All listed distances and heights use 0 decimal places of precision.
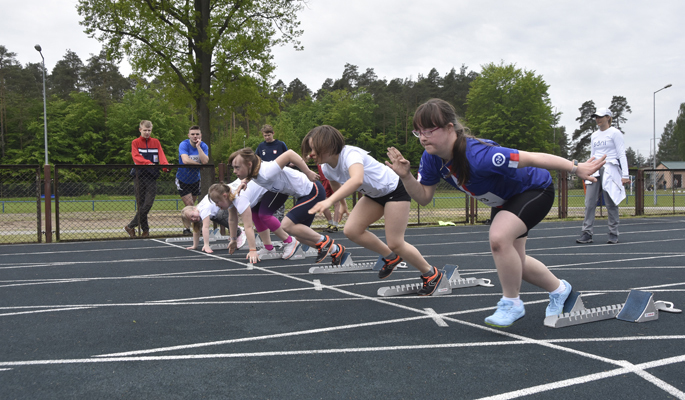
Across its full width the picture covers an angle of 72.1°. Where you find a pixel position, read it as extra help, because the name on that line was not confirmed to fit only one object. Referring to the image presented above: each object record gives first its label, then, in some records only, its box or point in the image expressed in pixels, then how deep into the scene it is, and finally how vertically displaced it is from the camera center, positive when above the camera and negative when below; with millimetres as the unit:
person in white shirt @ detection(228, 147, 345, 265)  5508 +93
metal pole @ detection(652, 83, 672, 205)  31711 +6476
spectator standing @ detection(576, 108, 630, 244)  7684 +233
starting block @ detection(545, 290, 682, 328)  3295 -868
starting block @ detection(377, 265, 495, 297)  4387 -893
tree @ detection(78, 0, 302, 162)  16094 +5472
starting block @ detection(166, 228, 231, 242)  8969 -837
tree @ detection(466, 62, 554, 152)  48469 +8850
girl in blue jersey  2936 +86
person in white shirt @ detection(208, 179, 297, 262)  6184 -167
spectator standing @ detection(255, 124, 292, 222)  9312 +943
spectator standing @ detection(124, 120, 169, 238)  9320 +417
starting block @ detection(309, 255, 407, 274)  5672 -899
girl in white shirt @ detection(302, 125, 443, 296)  4086 +16
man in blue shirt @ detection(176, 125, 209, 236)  9367 +516
